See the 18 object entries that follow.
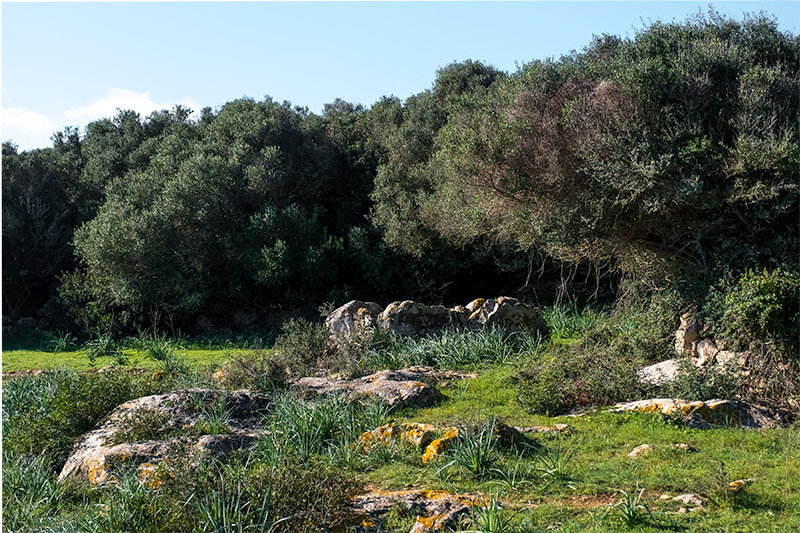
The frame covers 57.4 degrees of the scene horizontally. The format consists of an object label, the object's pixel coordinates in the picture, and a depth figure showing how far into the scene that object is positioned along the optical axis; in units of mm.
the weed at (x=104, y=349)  19250
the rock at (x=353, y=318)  16275
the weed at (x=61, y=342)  21981
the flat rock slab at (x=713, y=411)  9055
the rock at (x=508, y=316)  16344
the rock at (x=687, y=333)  12164
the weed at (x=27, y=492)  6695
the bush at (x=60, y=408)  9148
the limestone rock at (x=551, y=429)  8746
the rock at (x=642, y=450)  7698
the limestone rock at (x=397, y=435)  7953
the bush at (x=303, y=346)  14617
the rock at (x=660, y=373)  10891
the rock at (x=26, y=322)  26012
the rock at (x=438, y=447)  7430
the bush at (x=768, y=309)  10383
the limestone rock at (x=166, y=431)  7918
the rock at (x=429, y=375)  11995
